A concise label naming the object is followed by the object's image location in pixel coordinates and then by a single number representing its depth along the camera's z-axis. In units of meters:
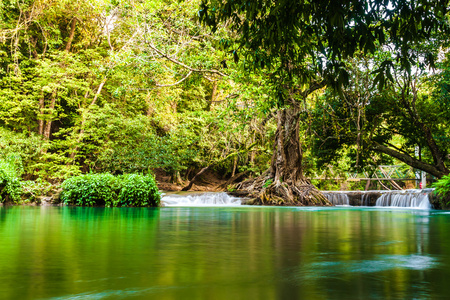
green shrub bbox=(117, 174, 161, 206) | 14.03
